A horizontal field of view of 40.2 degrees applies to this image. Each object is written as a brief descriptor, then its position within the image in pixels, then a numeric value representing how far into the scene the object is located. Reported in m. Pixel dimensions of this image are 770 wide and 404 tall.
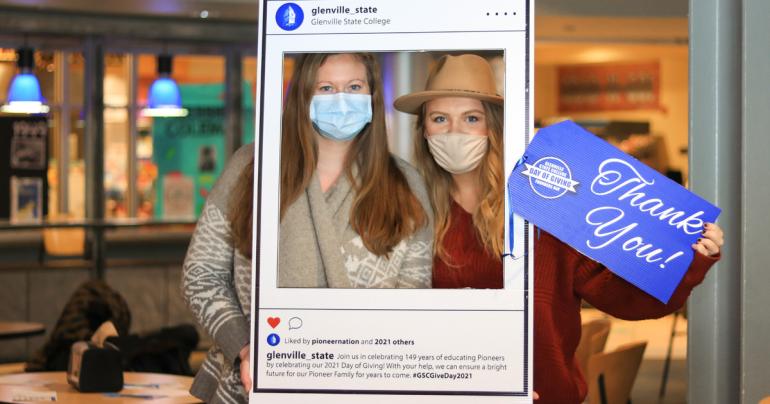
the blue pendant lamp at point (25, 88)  9.29
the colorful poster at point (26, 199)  10.34
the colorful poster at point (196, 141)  10.89
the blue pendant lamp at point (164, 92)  9.80
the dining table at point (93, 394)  3.83
